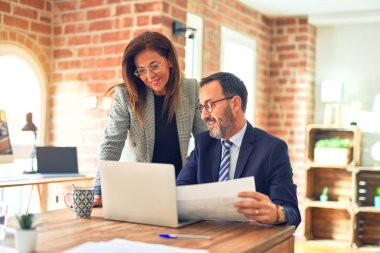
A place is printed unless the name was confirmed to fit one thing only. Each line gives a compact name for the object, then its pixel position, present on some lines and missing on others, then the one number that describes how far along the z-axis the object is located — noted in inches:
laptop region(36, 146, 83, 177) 152.5
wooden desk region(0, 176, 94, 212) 127.9
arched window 161.2
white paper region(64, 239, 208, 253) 52.6
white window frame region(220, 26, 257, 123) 202.4
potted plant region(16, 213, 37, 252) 52.0
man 74.0
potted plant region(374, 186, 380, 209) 211.6
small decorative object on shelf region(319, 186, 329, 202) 224.7
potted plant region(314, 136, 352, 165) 218.8
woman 92.3
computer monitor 143.9
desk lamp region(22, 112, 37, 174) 153.9
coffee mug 72.3
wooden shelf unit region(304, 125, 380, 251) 217.0
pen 60.2
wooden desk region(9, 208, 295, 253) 56.9
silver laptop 65.0
